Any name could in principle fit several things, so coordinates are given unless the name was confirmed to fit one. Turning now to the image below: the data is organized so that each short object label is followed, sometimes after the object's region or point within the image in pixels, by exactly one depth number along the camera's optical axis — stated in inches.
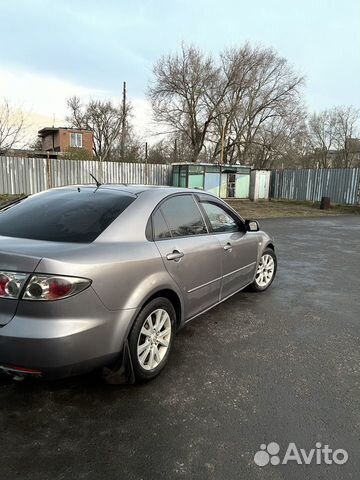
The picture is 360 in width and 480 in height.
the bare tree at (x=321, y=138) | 1689.2
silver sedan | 86.1
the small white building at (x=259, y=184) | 995.9
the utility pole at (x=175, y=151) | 1472.1
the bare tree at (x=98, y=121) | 1841.8
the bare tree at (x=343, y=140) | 1648.6
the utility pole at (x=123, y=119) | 1299.7
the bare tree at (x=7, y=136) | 698.8
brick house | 1676.9
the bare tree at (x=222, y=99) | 1320.1
